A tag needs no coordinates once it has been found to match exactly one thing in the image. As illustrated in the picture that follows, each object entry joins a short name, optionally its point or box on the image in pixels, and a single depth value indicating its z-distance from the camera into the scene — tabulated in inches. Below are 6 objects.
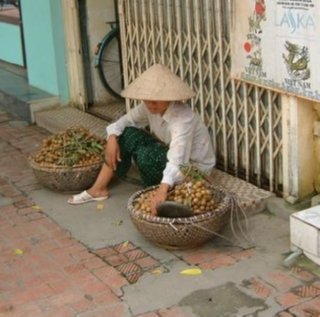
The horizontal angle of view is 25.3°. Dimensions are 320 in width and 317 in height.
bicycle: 298.5
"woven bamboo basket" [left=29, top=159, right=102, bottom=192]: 214.2
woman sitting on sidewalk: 185.0
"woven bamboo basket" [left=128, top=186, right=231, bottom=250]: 167.8
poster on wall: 171.8
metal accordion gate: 197.5
